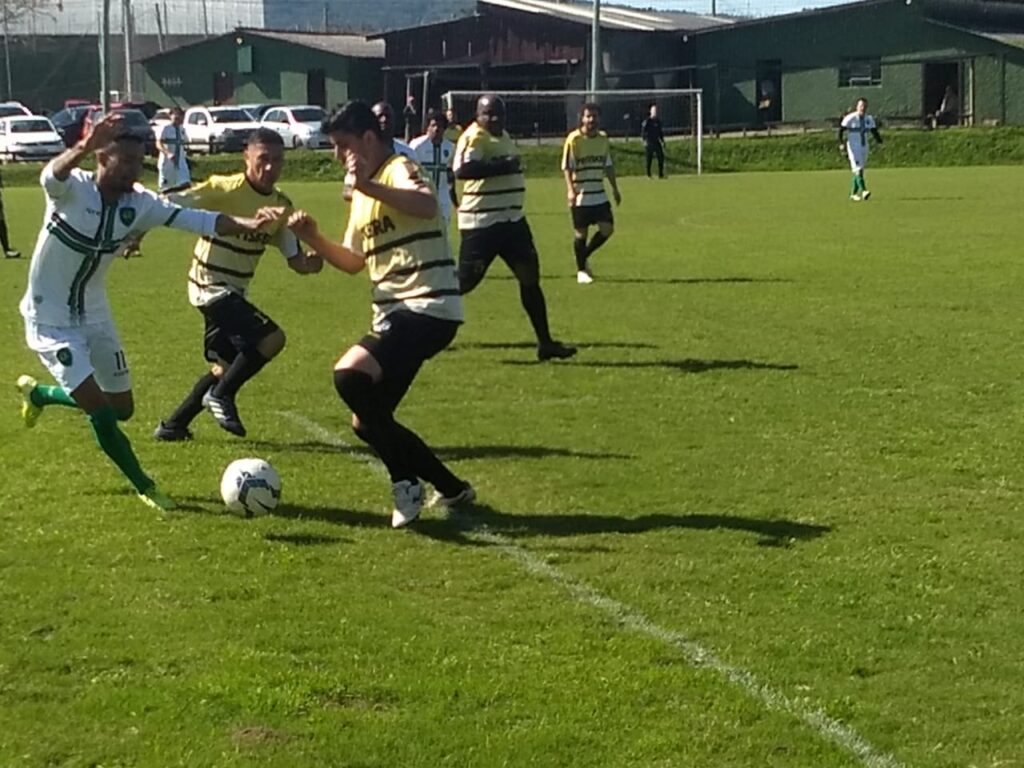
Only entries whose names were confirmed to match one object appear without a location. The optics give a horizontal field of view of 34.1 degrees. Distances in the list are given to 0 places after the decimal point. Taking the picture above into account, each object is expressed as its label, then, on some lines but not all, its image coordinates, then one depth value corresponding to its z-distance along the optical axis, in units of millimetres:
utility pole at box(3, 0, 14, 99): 75188
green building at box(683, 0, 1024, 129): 57219
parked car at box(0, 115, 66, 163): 49719
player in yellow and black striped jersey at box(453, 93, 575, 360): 12992
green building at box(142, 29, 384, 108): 68062
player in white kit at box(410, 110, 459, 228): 20828
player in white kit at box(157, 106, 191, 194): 25812
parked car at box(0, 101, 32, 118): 57688
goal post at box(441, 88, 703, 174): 48881
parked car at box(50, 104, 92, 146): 47900
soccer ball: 8039
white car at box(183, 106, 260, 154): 51219
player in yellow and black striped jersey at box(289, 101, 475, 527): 7523
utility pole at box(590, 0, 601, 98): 51938
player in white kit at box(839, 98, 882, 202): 32344
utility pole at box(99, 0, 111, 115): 51303
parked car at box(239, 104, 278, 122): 57256
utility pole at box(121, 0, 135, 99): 65306
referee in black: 44062
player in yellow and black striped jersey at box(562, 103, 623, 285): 17694
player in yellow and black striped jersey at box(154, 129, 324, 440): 9789
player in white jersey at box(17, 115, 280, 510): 7855
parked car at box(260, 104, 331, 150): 51938
